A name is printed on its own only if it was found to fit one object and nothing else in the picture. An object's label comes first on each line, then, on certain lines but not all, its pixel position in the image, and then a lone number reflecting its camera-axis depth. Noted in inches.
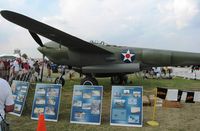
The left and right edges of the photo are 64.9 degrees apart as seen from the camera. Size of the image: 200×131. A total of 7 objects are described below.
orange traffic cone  115.7
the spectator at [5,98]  85.2
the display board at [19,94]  175.6
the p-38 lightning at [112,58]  269.7
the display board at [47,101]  159.9
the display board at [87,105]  152.7
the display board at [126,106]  150.0
